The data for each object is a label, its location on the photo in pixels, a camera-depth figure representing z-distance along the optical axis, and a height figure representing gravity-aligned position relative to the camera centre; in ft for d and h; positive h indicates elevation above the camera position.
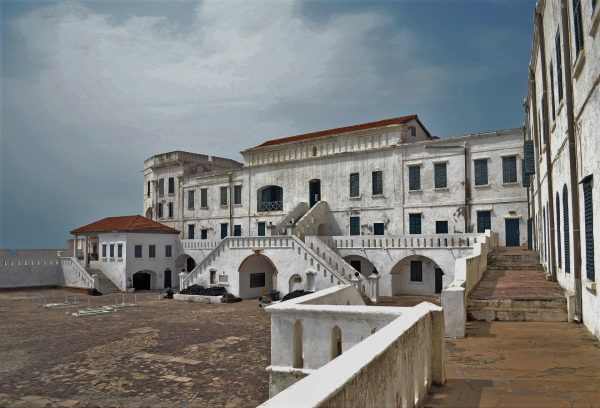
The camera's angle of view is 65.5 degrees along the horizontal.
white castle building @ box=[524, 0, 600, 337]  27.76 +6.60
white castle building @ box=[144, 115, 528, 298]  95.61 +5.15
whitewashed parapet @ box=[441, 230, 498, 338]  30.86 -4.63
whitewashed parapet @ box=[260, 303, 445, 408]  10.45 -3.91
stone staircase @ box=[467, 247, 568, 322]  35.50 -5.77
